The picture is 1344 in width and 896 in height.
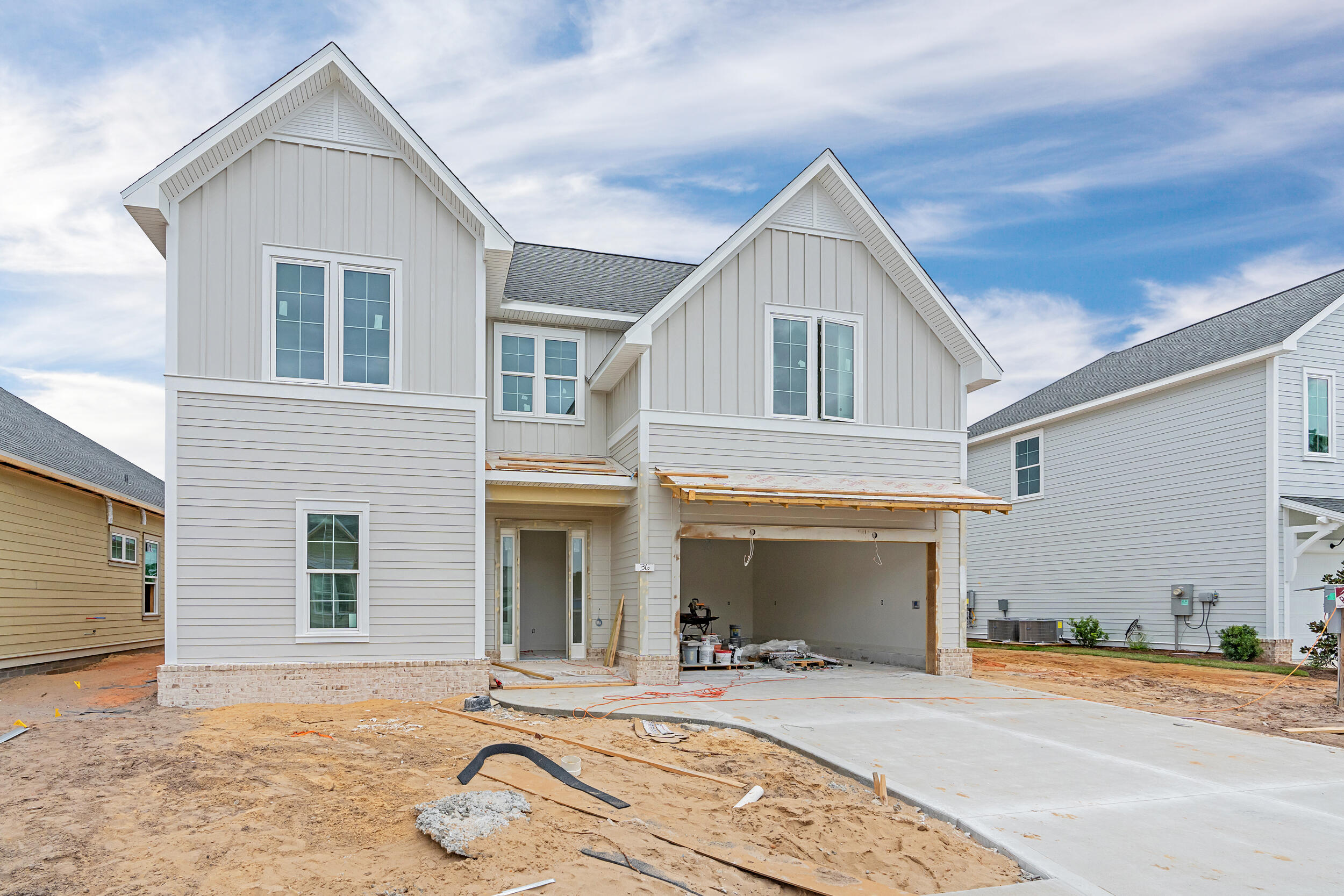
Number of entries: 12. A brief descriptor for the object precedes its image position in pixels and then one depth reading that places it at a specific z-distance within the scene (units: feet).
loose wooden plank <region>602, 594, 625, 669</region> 47.01
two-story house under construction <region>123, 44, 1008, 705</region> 37.55
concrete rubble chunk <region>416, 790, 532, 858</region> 18.62
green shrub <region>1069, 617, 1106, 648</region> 67.77
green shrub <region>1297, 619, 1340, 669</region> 49.85
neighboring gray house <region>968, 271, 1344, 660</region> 54.95
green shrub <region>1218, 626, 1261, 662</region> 54.34
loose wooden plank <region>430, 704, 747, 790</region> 24.97
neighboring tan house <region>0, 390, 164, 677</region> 47.60
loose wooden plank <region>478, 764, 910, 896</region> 17.13
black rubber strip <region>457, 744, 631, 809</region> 23.30
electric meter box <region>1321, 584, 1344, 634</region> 36.99
